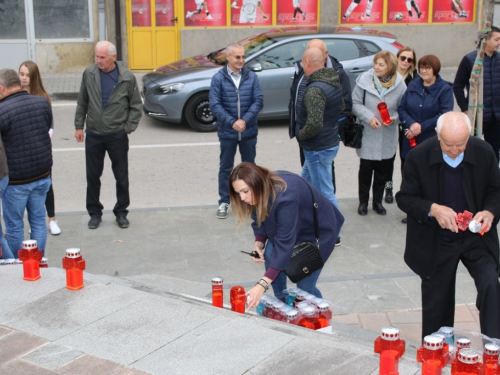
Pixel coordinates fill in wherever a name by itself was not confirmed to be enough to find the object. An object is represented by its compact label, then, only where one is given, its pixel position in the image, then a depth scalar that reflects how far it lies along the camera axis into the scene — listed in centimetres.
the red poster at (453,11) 1877
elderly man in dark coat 474
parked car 1269
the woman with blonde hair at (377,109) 807
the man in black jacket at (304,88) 743
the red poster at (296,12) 1830
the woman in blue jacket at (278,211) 484
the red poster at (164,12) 1788
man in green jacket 783
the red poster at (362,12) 1861
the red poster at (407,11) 1866
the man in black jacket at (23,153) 636
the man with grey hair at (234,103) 827
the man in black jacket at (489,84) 820
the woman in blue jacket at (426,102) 784
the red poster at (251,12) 1817
